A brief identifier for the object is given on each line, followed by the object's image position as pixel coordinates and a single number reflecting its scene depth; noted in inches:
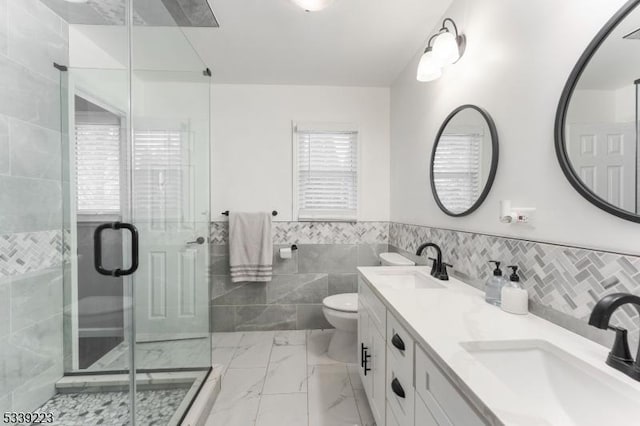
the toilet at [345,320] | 76.5
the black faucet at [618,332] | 23.2
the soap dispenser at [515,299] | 38.8
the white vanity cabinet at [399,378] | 26.4
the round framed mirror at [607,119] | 28.2
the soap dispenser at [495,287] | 42.9
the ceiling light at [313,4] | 54.2
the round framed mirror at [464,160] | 50.9
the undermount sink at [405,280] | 56.8
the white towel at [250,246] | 95.8
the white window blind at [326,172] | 100.6
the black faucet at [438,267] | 58.6
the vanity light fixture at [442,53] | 55.6
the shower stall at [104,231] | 49.1
